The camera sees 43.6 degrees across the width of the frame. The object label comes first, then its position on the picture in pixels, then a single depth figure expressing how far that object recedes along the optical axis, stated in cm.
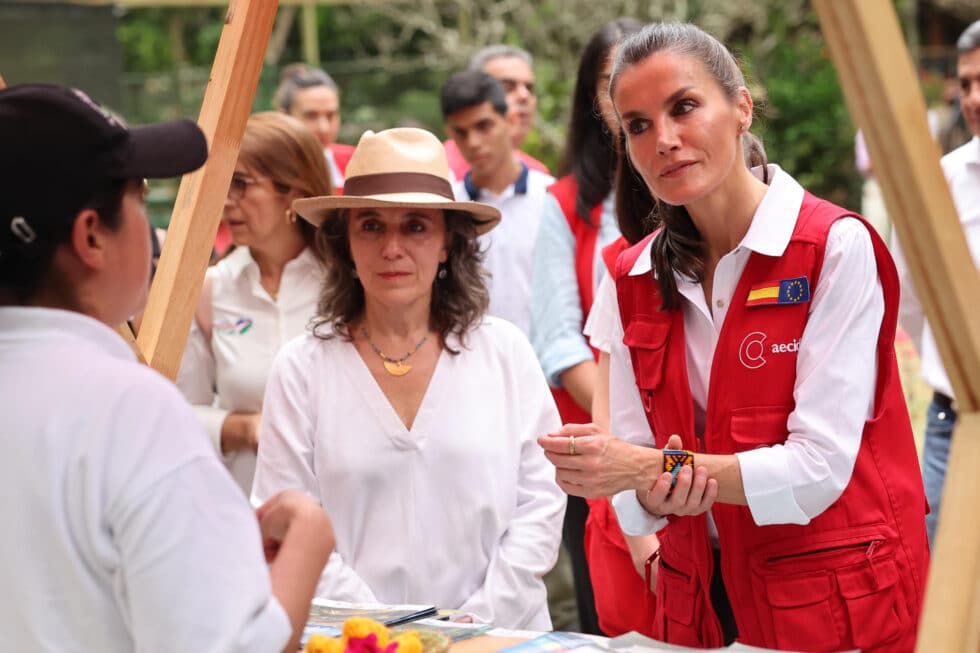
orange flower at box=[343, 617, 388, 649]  188
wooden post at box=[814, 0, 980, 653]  149
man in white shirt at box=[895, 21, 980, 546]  380
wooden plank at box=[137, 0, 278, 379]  237
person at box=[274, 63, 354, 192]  652
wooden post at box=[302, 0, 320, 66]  1602
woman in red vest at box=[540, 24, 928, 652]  209
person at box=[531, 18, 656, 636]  358
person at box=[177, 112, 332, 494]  363
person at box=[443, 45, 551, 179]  550
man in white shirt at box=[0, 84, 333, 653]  136
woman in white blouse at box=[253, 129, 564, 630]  271
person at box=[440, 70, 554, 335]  430
